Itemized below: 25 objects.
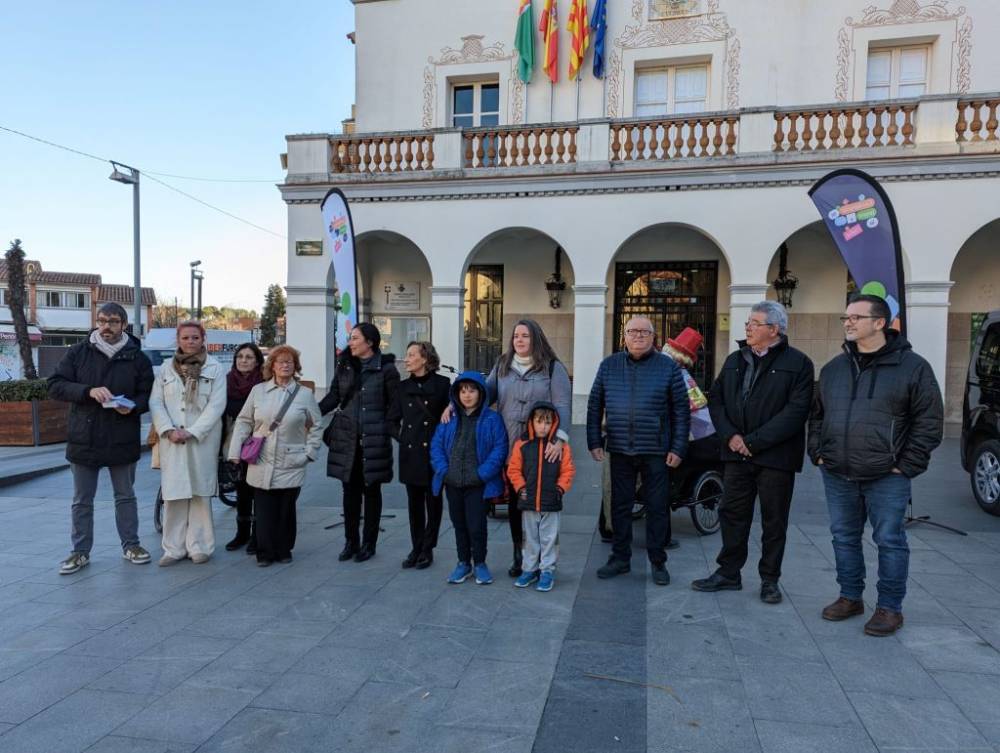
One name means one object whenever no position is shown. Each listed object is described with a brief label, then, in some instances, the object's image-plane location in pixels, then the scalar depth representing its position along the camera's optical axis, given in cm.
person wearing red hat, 558
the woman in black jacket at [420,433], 488
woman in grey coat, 473
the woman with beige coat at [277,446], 500
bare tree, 2058
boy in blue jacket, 459
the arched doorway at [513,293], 1417
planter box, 1084
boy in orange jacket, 445
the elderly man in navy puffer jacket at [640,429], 457
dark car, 659
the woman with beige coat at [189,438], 495
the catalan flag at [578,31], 1303
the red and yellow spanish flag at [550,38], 1322
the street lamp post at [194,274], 3809
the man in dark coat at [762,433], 419
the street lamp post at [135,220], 1825
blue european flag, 1306
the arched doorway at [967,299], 1215
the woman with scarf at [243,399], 550
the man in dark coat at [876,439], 368
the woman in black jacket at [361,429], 508
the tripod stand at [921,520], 607
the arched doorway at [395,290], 1503
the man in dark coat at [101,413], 483
